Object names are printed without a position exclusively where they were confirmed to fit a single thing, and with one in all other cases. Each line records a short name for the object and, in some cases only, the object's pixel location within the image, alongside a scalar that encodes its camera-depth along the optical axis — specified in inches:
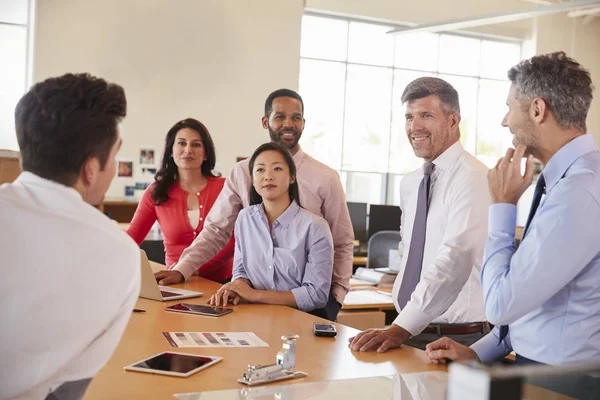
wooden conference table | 75.9
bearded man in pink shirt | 152.3
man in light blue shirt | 73.7
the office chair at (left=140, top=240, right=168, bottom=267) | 191.8
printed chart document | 95.4
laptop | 125.9
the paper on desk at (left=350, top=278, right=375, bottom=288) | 222.8
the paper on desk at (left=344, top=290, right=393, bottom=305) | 192.1
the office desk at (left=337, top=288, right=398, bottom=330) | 185.9
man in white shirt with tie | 101.7
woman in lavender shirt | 128.3
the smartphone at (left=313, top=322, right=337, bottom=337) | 103.0
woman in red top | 165.0
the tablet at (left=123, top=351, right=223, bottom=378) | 79.9
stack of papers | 225.1
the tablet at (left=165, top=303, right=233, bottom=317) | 115.8
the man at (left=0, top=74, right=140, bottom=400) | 52.5
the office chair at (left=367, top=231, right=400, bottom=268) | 268.7
